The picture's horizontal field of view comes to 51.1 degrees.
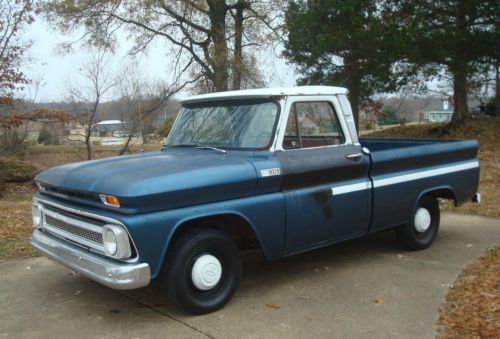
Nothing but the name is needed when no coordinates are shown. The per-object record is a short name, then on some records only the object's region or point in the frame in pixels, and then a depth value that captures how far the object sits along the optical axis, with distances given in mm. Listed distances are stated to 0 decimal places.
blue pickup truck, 3846
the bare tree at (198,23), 20562
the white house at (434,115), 52156
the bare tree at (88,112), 17875
